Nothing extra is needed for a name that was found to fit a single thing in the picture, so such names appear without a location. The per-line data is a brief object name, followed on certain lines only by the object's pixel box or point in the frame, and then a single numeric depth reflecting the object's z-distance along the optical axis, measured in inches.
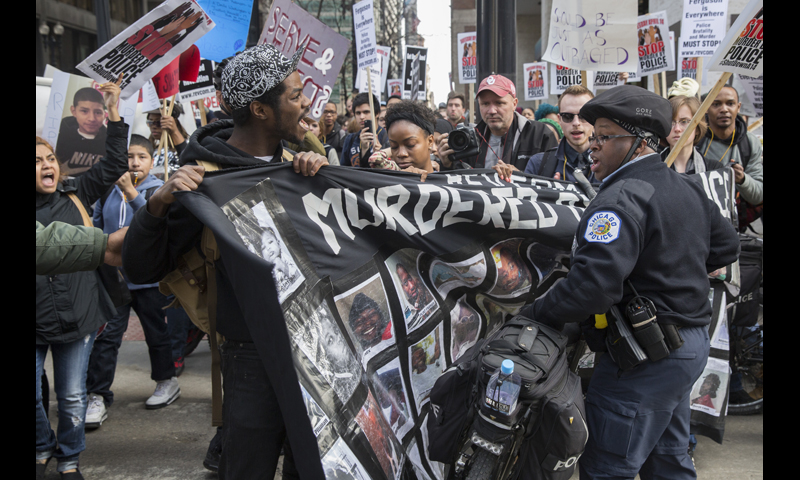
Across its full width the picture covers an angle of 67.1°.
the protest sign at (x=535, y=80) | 470.0
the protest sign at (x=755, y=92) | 262.3
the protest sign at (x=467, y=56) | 492.1
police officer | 90.4
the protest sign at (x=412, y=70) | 458.0
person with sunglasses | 162.1
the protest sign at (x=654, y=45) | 288.7
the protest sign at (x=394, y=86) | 520.1
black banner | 87.0
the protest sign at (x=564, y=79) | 369.7
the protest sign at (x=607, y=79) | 304.1
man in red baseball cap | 177.6
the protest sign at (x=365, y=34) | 304.5
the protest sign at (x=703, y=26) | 261.9
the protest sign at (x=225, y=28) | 195.3
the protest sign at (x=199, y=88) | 239.8
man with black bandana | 88.6
